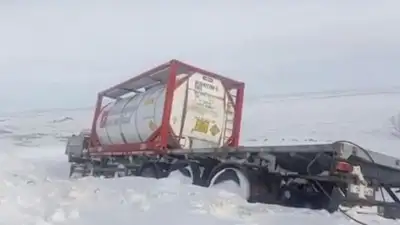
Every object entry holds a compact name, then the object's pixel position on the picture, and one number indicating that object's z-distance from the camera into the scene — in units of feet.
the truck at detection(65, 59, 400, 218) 24.99
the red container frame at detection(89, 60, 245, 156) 40.55
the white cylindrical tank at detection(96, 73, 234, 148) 41.57
